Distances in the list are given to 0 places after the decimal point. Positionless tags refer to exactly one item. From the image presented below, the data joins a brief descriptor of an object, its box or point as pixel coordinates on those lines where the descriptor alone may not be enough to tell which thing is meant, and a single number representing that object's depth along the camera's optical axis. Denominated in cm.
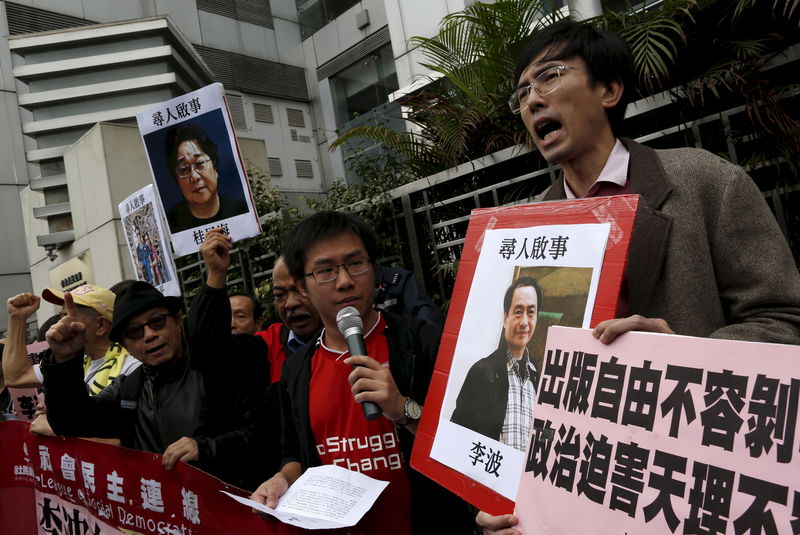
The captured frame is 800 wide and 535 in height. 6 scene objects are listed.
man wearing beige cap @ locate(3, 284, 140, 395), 330
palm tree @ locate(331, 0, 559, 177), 416
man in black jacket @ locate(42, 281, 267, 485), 252
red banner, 214
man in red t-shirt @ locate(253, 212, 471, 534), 182
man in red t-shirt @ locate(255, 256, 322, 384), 321
